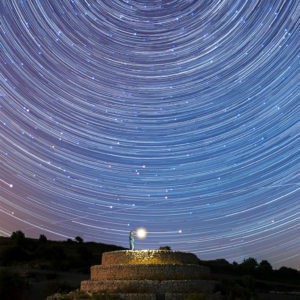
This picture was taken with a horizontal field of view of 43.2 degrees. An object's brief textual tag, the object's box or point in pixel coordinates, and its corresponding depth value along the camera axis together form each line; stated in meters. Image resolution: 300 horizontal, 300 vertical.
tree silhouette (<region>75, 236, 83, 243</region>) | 68.18
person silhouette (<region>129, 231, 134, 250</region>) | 24.02
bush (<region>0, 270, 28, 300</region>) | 25.80
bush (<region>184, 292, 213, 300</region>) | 17.50
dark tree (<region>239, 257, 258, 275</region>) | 53.72
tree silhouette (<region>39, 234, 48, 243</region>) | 60.58
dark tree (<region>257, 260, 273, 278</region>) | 53.00
